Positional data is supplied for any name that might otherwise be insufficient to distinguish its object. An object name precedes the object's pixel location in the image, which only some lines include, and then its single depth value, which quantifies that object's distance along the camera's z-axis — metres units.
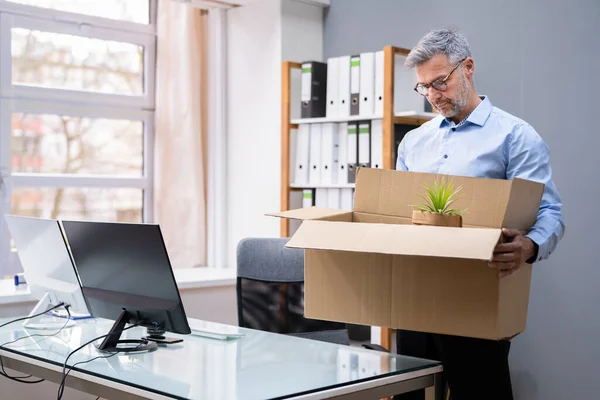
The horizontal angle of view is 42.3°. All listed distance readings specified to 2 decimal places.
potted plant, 1.80
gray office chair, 2.78
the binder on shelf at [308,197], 4.02
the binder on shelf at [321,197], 3.96
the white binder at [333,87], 3.88
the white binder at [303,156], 4.02
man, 2.09
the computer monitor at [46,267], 2.47
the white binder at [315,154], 3.97
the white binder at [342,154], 3.87
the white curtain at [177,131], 4.43
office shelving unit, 3.61
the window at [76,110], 3.95
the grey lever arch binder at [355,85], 3.79
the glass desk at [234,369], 1.77
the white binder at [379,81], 3.67
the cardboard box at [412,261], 1.77
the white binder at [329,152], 3.91
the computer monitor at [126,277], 2.11
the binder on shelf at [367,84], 3.73
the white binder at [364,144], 3.77
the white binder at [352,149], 3.82
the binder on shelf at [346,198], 3.85
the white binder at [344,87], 3.83
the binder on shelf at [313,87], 3.98
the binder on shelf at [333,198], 3.90
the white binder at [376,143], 3.71
